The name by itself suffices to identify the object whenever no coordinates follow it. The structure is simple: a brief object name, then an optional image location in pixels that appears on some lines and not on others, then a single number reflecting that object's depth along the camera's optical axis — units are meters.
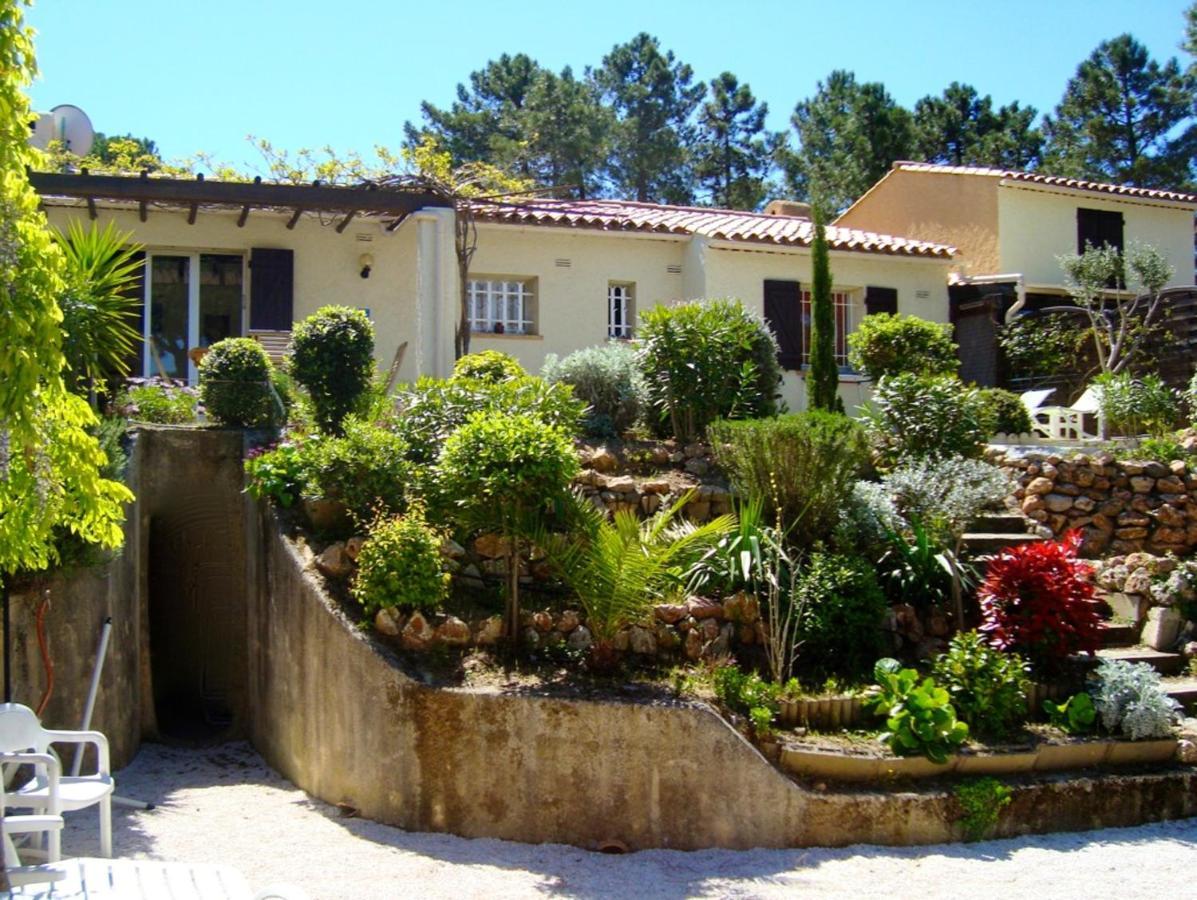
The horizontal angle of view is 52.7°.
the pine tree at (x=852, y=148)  33.09
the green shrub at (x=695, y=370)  12.62
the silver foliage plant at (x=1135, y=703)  8.91
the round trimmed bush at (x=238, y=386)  12.29
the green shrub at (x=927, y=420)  12.51
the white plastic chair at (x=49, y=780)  5.98
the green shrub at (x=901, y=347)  15.82
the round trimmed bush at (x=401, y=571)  9.06
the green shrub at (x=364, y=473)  10.06
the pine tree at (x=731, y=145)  36.91
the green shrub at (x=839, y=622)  9.48
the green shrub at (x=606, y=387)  12.93
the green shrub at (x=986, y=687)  8.97
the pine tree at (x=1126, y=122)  32.59
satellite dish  15.52
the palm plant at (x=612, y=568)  8.91
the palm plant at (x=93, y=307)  10.34
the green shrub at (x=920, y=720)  8.47
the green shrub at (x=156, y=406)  12.49
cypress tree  14.96
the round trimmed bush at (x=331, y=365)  11.91
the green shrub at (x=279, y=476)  10.72
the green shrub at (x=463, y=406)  10.65
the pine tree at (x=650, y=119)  35.38
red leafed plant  9.45
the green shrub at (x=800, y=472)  10.52
